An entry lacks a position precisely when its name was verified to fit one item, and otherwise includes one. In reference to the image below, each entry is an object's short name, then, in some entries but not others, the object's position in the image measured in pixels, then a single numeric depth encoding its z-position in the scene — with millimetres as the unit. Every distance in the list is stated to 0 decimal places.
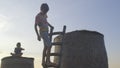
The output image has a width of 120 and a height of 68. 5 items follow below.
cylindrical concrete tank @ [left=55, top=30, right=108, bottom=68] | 4037
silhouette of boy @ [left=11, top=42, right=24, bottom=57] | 7560
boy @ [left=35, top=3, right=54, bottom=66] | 4059
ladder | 4104
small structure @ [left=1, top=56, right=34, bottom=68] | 7256
